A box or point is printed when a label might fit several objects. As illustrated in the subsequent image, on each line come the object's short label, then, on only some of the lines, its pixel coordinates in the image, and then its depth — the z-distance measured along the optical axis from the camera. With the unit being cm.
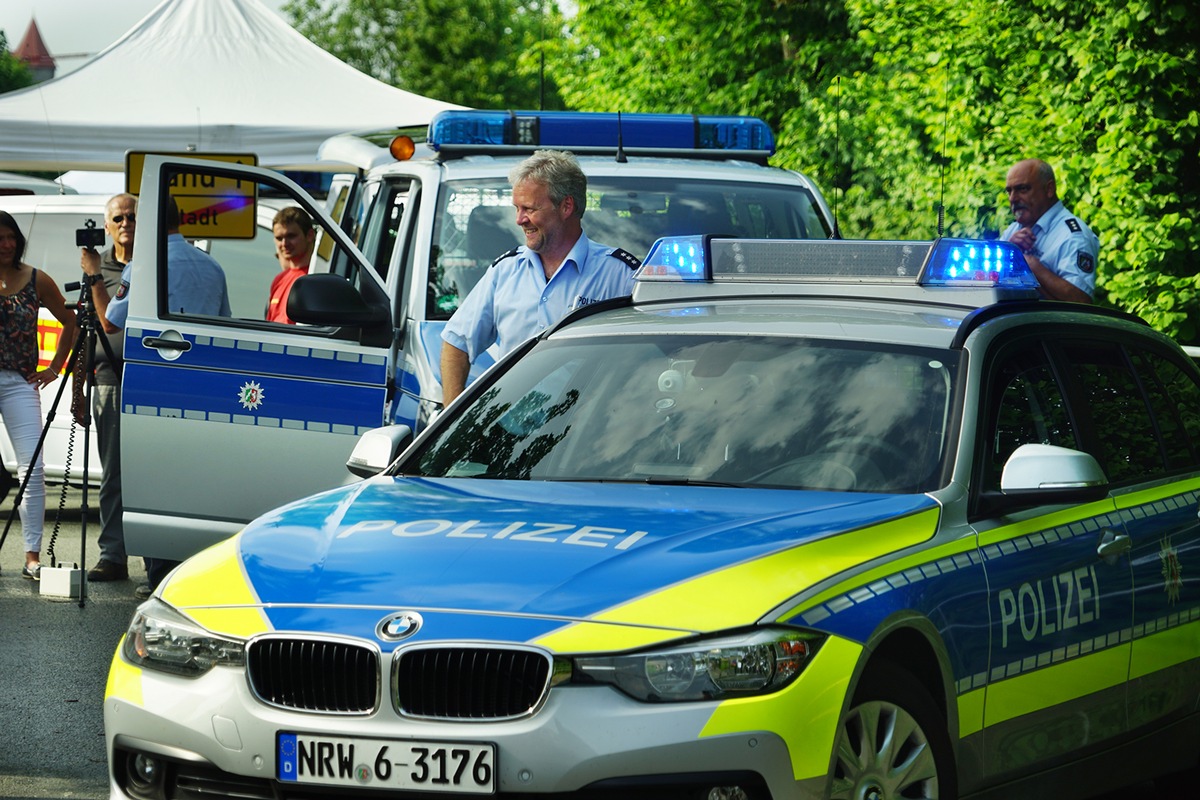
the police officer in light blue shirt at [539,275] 1393
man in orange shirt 2253
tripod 1850
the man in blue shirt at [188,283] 1847
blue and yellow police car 761
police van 1579
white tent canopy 3272
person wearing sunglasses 2019
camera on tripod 1994
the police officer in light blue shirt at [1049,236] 1872
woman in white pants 2019
